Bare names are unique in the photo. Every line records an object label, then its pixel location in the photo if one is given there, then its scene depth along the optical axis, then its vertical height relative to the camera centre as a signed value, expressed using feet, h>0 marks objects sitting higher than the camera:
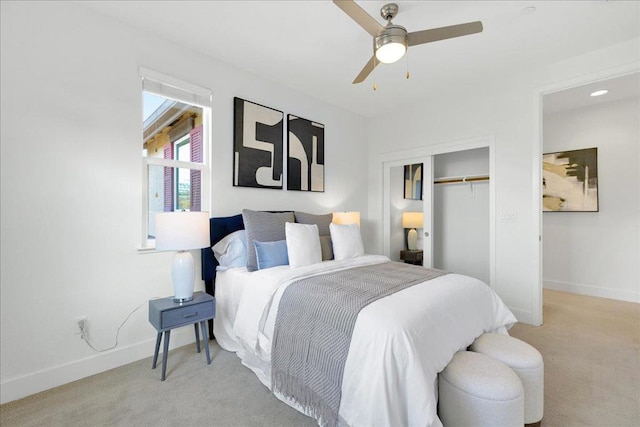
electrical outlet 7.08 -2.75
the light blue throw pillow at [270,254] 8.38 -1.19
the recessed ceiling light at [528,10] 7.29 +5.29
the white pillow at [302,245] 8.36 -0.93
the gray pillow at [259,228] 8.57 -0.47
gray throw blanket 5.04 -2.34
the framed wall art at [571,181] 13.39 +1.69
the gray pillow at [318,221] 10.77 -0.25
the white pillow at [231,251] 8.84 -1.15
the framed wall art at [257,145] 10.28 +2.61
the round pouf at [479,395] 4.52 -2.94
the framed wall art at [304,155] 12.04 +2.63
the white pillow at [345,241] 9.75 -0.95
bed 4.41 -2.11
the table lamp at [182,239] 7.00 -0.64
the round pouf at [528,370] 5.20 -2.85
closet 13.97 +0.14
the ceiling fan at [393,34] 6.09 +4.05
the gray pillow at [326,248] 9.86 -1.17
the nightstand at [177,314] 6.86 -2.53
